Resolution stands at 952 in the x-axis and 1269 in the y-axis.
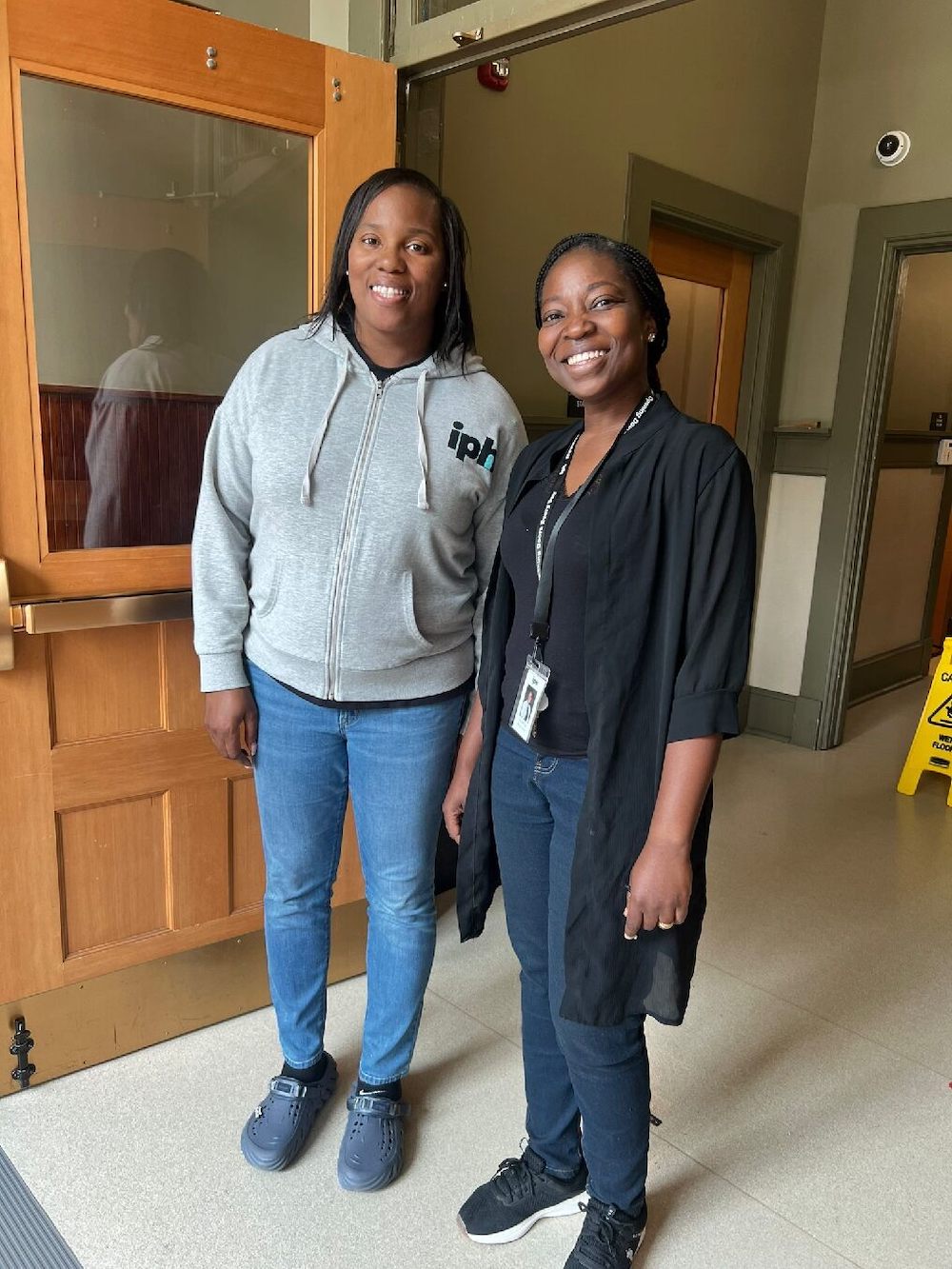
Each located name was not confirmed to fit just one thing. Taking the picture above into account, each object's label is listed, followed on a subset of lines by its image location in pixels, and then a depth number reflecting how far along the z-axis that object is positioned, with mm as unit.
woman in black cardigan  1163
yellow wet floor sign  3572
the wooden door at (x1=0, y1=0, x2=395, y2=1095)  1612
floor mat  1468
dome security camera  3582
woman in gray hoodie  1473
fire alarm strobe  2500
